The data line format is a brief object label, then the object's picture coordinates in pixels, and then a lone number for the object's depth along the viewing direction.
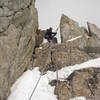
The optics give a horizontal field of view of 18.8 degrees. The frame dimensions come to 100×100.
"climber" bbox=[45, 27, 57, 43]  33.06
